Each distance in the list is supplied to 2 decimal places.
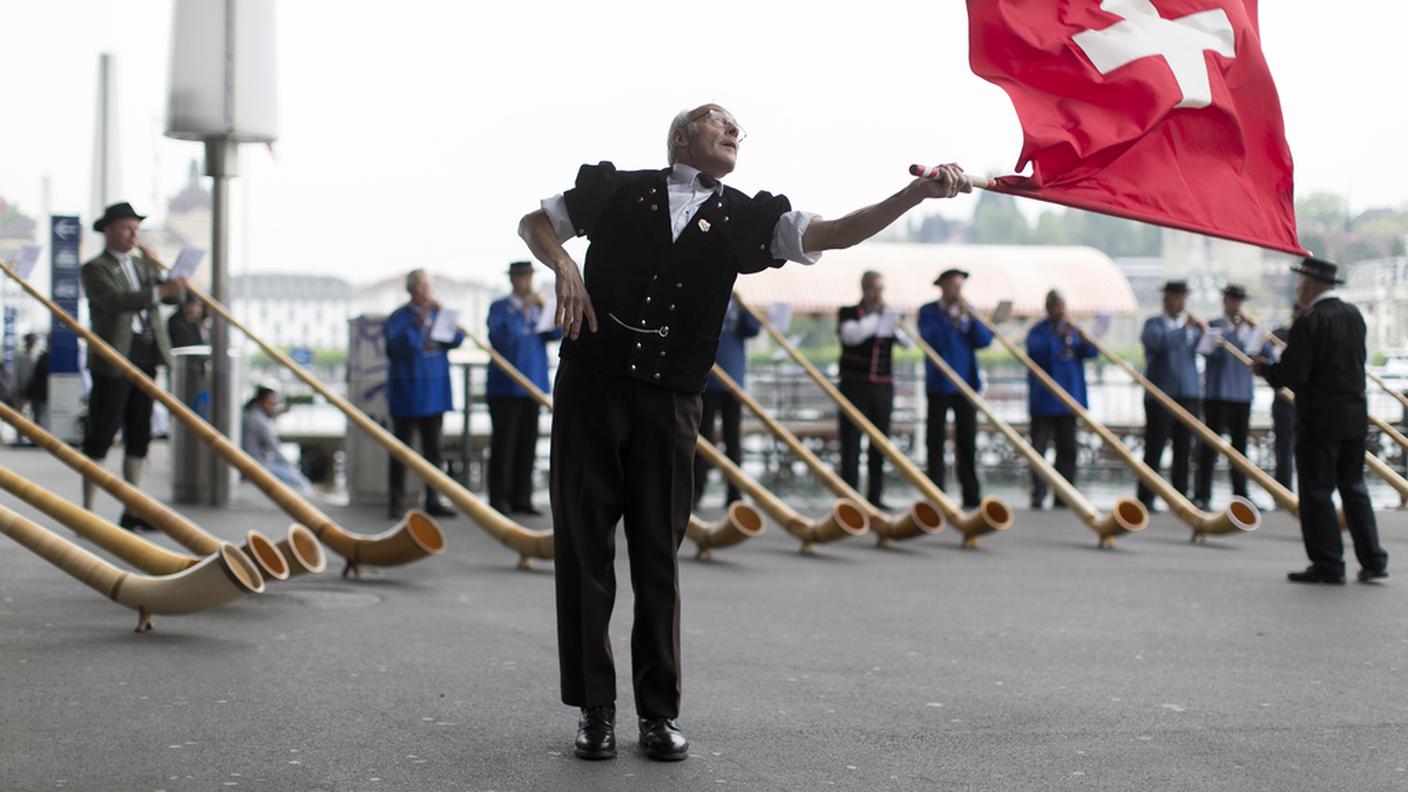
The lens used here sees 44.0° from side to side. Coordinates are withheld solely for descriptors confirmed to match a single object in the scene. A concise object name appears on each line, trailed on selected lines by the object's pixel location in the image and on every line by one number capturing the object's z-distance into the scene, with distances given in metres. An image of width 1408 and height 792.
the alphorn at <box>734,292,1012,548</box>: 9.91
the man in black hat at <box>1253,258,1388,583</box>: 8.26
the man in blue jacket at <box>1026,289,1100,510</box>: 12.93
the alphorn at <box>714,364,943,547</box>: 9.82
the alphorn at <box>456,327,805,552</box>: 8.98
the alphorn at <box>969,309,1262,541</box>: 10.17
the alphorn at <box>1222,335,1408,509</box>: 9.54
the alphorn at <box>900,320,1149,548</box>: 10.02
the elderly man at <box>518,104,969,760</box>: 4.34
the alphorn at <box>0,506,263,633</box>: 5.66
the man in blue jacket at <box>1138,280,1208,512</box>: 12.91
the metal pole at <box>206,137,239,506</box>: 11.34
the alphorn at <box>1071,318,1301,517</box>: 10.55
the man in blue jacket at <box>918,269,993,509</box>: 12.52
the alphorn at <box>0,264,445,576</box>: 7.60
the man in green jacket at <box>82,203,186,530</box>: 9.03
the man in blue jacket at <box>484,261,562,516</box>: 11.59
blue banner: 11.66
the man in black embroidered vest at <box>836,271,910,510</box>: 12.14
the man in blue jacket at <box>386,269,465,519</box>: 11.41
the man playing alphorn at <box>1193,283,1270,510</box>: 12.81
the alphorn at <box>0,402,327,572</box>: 6.71
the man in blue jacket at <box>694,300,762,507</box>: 12.03
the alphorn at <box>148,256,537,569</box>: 8.24
